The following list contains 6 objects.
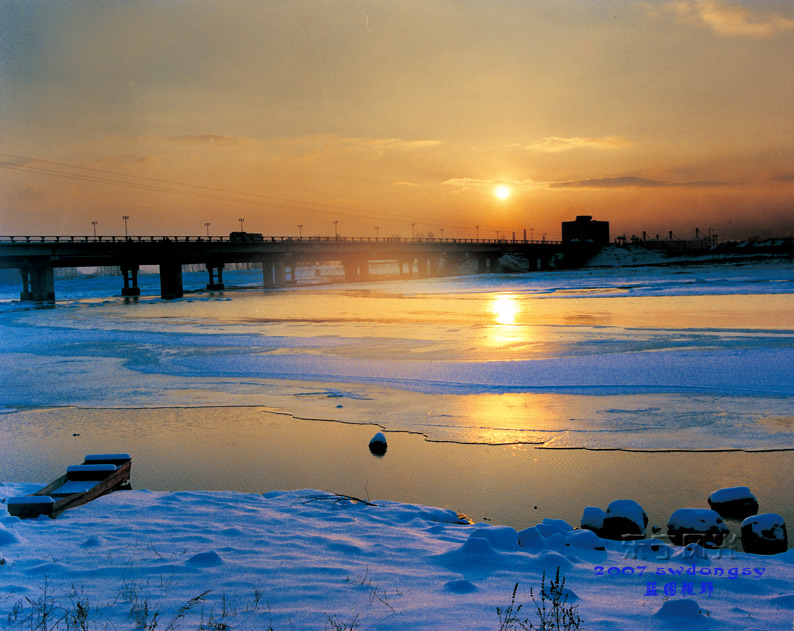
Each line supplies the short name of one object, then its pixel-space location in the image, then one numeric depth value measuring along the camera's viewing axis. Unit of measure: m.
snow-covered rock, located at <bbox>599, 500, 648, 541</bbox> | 8.22
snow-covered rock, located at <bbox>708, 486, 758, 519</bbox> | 8.93
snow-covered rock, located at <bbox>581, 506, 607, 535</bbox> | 8.36
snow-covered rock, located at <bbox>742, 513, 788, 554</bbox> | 7.72
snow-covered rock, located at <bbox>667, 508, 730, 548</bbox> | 7.96
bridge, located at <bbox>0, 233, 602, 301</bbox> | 85.56
